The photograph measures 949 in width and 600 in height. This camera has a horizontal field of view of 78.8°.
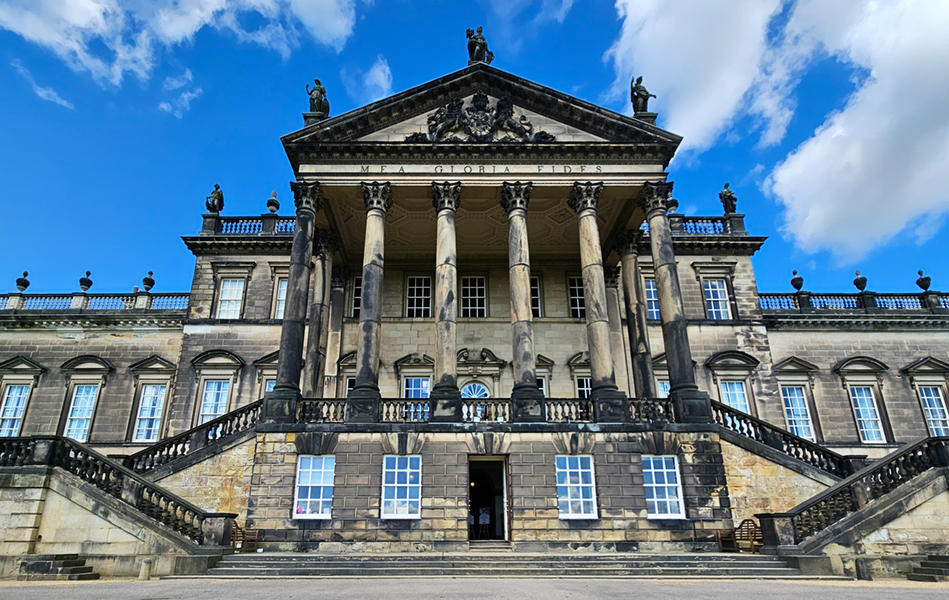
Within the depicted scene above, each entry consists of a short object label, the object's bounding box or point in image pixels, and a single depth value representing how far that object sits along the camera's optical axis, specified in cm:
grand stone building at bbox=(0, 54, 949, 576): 1677
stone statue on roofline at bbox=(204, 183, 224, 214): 2788
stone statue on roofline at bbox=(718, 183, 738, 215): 2838
